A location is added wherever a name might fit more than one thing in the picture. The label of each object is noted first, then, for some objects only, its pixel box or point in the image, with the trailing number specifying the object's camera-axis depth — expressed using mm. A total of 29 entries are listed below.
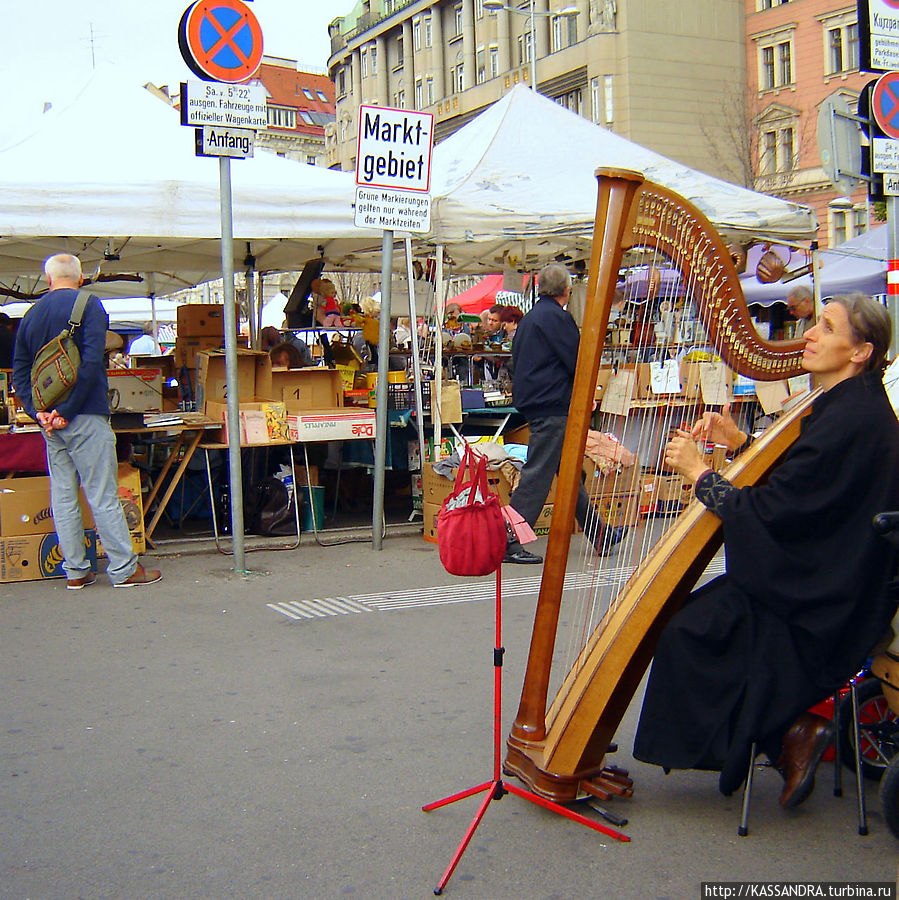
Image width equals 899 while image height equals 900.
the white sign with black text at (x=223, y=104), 6922
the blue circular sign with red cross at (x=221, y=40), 6781
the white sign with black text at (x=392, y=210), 7645
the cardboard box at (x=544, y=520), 8305
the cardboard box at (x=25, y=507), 7074
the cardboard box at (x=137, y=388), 9406
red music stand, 3307
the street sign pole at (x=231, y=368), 7230
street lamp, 27112
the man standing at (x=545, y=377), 7297
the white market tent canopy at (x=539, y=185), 8828
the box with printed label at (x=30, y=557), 7051
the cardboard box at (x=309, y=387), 8914
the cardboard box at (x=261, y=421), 8203
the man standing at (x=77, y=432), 6621
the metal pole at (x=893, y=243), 8020
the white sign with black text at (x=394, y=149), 7535
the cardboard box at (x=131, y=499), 7539
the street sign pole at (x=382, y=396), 7977
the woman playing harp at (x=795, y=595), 3156
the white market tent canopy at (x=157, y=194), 7719
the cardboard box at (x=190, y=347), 10461
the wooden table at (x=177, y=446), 8008
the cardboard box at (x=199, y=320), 10352
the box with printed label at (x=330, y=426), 8359
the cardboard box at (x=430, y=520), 8359
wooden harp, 3217
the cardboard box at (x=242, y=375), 8789
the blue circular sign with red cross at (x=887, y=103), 7973
